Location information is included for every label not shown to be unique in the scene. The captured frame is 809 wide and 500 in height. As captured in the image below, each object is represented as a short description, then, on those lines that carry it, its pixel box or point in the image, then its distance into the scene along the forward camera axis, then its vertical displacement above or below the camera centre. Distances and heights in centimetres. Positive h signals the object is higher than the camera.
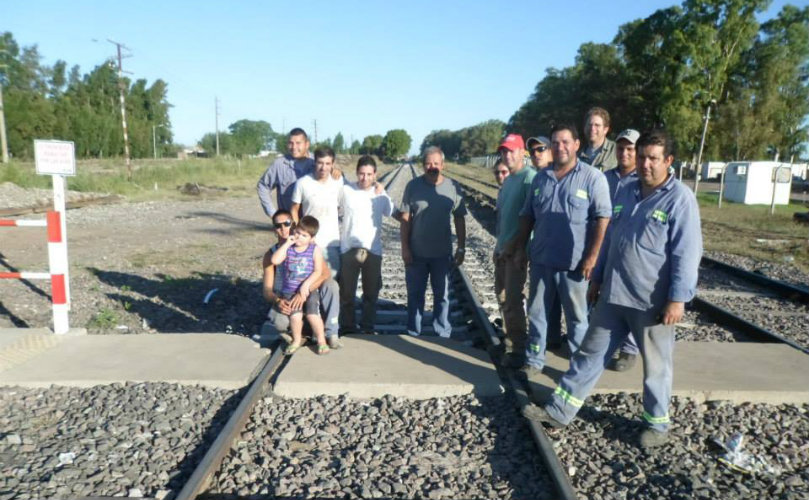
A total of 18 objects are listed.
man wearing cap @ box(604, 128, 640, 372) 479 +2
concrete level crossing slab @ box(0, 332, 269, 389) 438 -160
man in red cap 493 -64
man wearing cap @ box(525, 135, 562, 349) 490 +7
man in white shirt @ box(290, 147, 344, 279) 557 -34
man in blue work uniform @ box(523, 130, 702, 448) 346 -67
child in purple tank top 500 -86
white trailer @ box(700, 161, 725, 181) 5044 +54
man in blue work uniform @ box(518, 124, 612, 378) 438 -46
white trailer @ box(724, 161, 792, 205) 2475 -31
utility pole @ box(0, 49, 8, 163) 3884 +119
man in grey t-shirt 554 -63
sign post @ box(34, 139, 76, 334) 536 -65
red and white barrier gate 533 -103
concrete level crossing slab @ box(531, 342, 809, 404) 427 -153
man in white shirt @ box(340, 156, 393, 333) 557 -68
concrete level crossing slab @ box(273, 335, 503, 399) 430 -157
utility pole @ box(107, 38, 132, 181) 3152 +442
